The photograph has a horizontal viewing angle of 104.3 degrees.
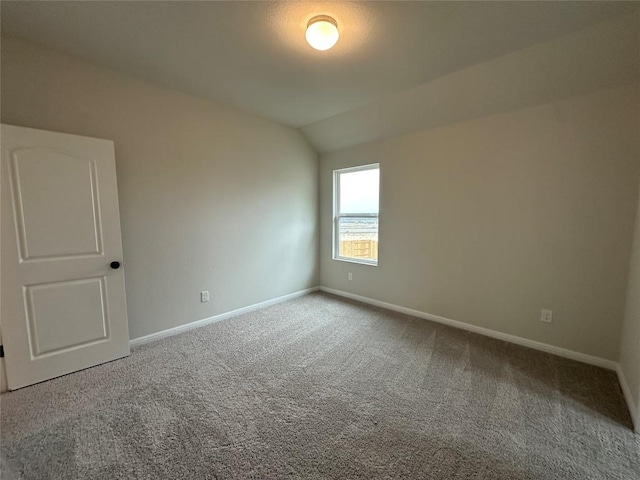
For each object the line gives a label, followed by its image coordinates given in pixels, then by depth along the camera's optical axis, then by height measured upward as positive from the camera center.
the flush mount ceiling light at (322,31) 1.69 +1.29
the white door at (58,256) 1.86 -0.31
